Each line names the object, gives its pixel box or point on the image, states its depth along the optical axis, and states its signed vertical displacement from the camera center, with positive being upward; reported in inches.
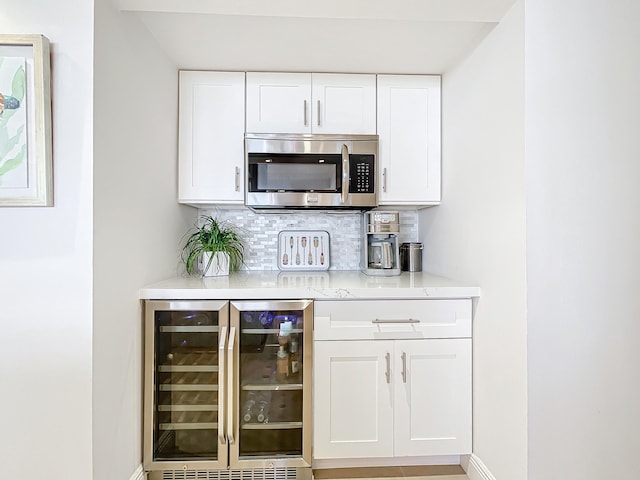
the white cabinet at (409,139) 90.0 +23.9
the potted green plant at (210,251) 89.4 -3.2
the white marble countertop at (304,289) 69.6 -9.3
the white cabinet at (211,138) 87.3 +23.1
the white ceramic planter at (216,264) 89.4 -6.1
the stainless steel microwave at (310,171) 86.7 +15.7
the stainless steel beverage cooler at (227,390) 70.1 -28.4
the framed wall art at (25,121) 51.2 +15.7
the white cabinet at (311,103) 88.0 +31.4
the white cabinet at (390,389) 72.4 -28.4
